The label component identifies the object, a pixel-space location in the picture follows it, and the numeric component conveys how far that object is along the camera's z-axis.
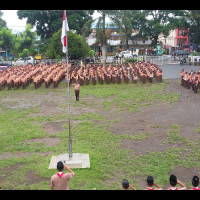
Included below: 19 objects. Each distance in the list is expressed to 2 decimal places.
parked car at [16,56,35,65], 34.25
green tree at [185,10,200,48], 35.78
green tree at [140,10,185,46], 35.00
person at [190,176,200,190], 4.24
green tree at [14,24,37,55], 34.97
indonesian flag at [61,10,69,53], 6.57
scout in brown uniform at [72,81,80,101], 13.55
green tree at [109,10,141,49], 25.43
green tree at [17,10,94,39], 36.84
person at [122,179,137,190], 4.41
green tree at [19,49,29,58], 33.67
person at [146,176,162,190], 4.25
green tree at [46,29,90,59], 26.44
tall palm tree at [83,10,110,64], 26.14
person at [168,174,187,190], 4.20
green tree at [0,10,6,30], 46.39
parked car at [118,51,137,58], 35.01
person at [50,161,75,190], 4.62
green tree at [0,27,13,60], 34.66
